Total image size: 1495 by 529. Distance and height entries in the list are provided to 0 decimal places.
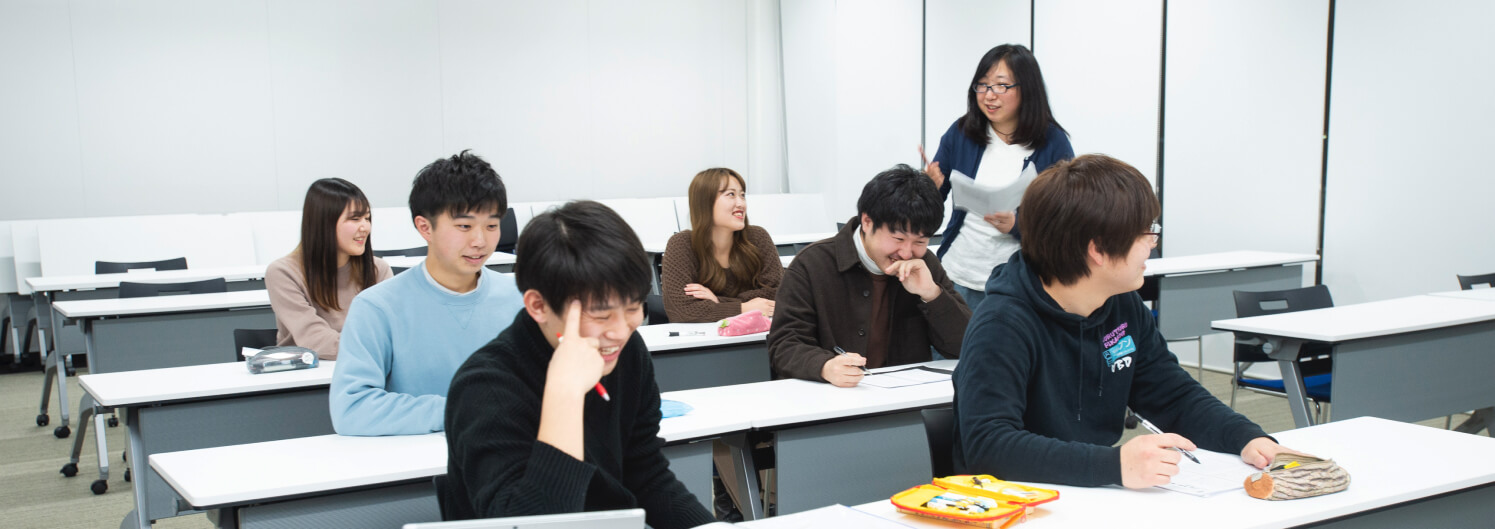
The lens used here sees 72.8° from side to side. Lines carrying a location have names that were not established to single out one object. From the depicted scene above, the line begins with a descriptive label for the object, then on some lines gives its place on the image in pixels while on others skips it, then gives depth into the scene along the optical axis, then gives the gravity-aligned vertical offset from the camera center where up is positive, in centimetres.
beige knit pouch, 146 -46
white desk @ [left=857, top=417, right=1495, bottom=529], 139 -49
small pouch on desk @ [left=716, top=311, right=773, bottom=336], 323 -50
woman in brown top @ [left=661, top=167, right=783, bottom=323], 373 -34
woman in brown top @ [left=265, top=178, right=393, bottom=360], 300 -30
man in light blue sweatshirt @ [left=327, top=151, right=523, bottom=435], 198 -30
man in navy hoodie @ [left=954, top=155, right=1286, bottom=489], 156 -33
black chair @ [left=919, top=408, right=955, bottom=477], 190 -52
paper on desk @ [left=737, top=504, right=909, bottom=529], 138 -49
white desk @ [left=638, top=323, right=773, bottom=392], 313 -61
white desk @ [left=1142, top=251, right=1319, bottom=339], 468 -58
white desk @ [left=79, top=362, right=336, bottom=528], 238 -58
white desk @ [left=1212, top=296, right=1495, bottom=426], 295 -59
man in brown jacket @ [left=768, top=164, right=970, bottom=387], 245 -33
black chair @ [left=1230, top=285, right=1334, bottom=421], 339 -67
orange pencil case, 133 -46
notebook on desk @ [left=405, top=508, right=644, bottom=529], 106 -37
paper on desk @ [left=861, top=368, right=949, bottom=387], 243 -52
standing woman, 296 +5
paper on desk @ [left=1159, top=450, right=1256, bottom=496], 152 -49
